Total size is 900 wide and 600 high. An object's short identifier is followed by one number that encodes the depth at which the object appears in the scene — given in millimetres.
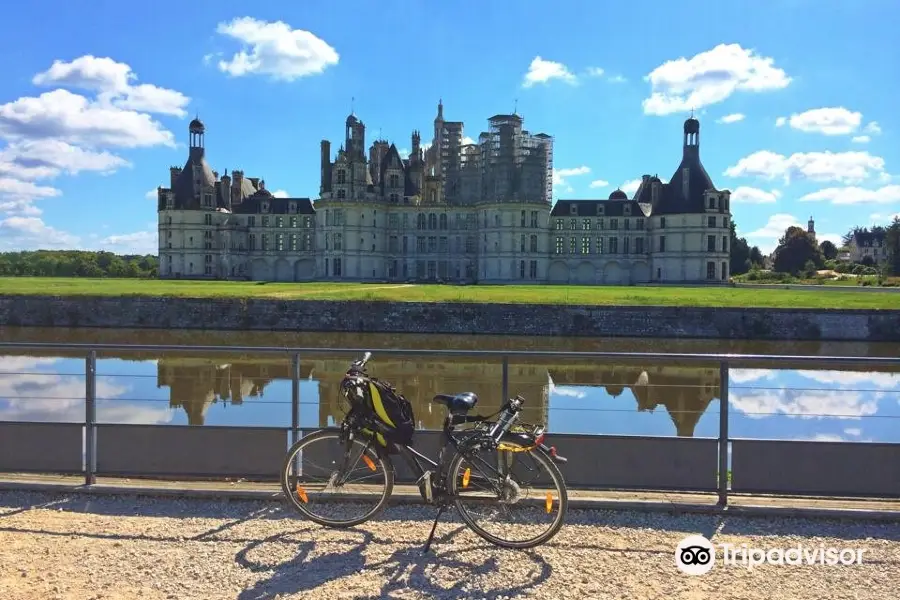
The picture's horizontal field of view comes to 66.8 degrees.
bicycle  4734
